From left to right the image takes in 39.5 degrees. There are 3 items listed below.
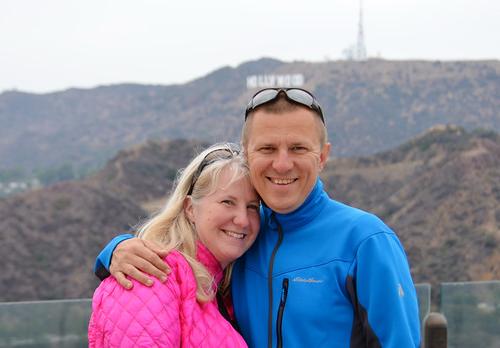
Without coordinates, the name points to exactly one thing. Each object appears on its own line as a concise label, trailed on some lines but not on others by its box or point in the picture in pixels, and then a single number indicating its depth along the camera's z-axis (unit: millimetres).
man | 2266
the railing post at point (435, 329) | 4402
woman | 2244
